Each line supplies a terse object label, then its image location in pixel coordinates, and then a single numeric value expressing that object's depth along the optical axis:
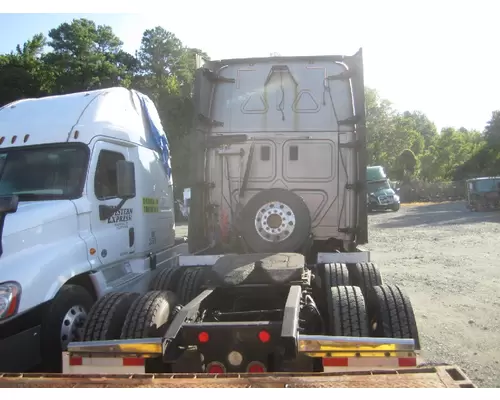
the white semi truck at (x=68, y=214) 4.25
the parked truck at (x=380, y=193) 30.41
